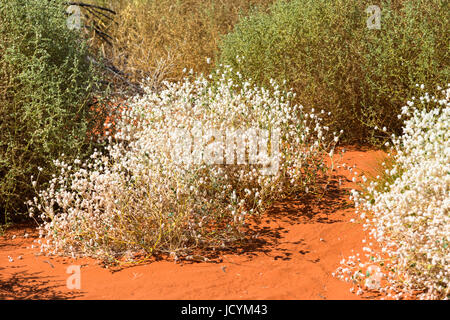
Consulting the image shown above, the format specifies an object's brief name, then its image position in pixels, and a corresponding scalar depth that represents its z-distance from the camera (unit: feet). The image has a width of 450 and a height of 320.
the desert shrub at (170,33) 26.58
